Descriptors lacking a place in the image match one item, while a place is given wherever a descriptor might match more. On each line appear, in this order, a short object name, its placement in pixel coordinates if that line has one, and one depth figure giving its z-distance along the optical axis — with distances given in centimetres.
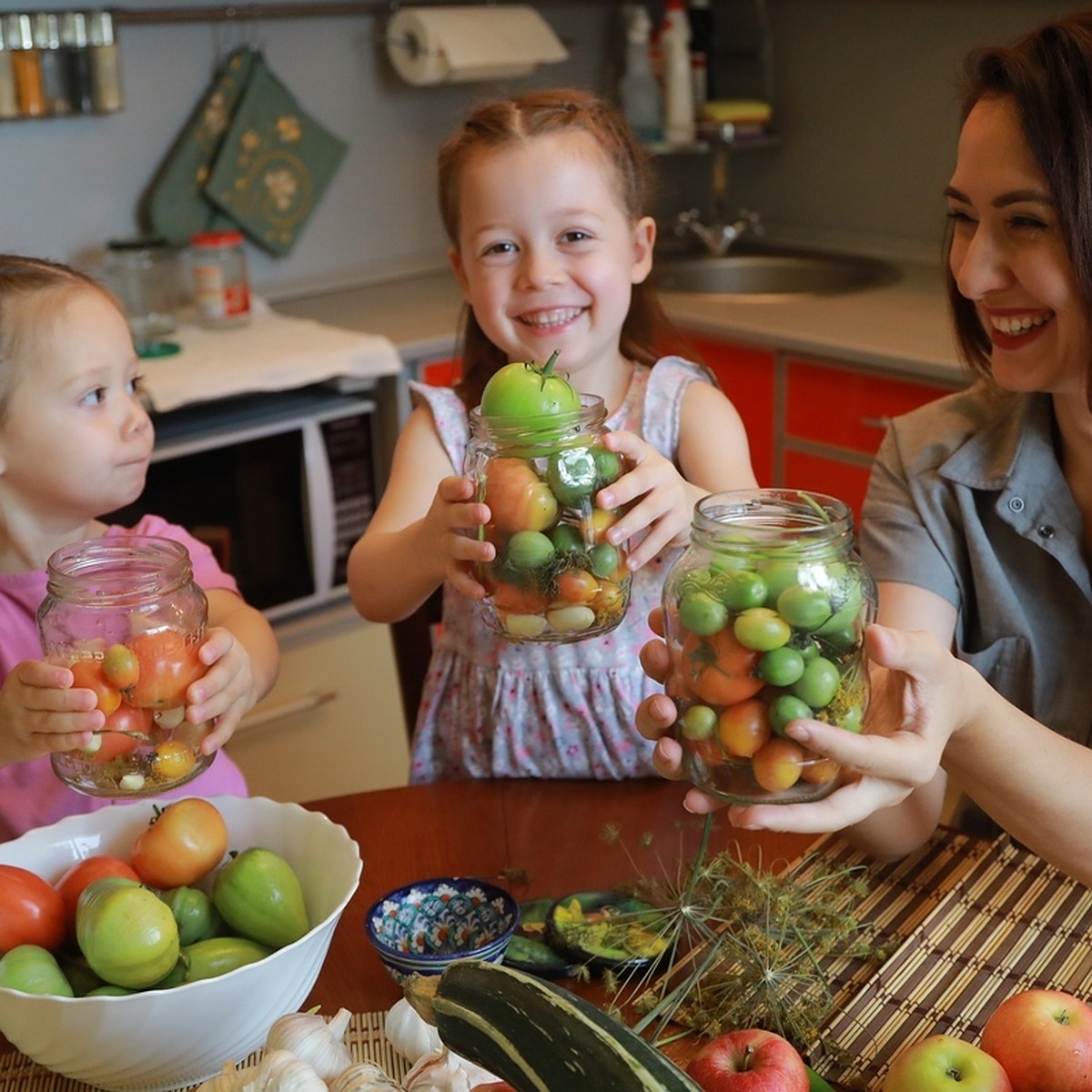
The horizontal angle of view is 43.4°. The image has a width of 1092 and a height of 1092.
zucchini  71
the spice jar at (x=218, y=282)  276
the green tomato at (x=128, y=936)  91
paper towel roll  293
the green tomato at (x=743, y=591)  81
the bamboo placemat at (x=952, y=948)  97
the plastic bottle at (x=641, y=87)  331
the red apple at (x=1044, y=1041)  85
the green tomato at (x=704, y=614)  83
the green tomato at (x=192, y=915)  99
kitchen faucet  336
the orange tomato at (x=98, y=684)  102
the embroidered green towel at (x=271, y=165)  292
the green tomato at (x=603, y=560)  99
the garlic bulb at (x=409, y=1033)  92
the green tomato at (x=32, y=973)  90
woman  96
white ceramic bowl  88
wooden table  117
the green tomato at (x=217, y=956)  95
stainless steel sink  327
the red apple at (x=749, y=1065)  82
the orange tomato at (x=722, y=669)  83
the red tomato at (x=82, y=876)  100
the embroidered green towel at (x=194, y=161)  288
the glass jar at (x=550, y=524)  97
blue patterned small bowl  102
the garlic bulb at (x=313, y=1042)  83
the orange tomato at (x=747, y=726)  84
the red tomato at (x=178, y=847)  103
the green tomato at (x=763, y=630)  81
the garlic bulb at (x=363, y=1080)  78
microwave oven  239
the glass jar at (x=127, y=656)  103
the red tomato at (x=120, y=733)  102
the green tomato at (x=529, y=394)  98
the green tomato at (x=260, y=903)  99
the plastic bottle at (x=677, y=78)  325
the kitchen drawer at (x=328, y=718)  264
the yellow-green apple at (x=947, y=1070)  83
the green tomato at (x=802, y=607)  81
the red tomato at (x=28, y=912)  95
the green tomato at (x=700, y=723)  86
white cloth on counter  236
